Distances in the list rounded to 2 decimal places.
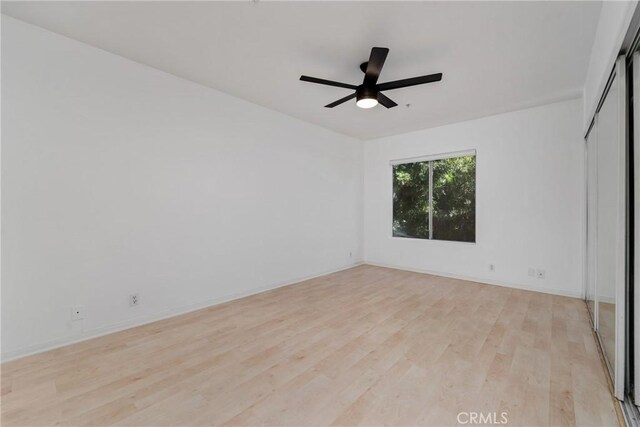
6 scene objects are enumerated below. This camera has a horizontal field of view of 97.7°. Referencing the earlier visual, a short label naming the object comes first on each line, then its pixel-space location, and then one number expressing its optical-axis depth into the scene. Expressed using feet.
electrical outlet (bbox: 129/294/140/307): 9.11
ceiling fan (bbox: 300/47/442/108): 7.48
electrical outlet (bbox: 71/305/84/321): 8.01
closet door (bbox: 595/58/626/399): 5.63
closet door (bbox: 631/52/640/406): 5.06
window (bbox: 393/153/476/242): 15.24
